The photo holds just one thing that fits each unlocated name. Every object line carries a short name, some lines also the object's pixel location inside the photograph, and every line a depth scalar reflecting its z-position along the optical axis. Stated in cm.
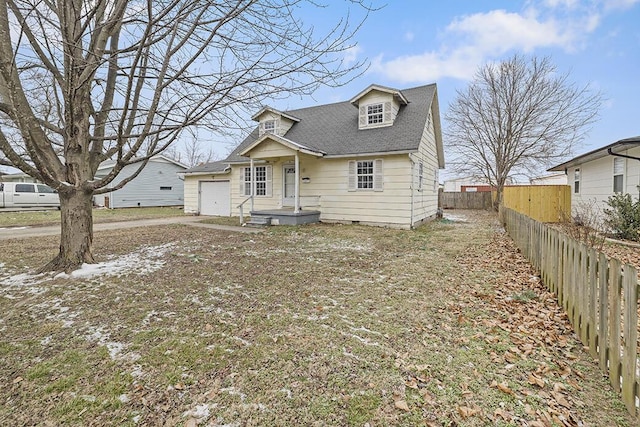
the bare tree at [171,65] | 434
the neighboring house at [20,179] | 2881
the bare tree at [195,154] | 4356
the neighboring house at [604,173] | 948
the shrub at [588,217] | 832
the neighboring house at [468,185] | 2611
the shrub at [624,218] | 870
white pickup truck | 1906
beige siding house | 1257
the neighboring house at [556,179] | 3234
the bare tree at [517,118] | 2109
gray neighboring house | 2331
